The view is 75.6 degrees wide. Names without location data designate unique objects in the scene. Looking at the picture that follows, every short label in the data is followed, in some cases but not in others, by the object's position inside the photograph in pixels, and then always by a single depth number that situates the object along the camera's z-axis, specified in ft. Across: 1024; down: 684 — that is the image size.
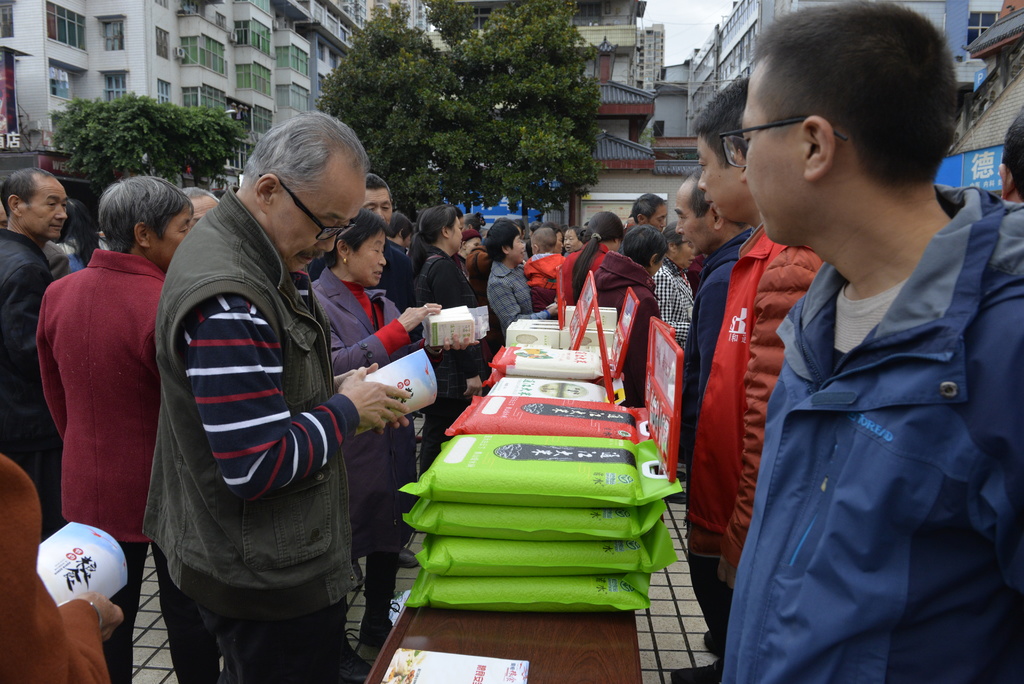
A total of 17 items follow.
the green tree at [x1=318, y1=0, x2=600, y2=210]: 56.95
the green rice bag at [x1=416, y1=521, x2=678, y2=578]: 5.58
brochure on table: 4.76
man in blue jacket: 2.67
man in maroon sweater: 7.11
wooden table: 4.93
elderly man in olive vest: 4.65
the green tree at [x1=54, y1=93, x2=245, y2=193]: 68.08
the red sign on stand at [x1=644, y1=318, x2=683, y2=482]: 5.13
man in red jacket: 5.49
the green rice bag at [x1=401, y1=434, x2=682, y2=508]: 5.45
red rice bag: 6.94
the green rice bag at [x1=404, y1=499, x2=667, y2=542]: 5.51
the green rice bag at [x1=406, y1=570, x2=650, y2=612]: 5.56
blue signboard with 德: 41.50
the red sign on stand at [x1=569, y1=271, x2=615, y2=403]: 8.71
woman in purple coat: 8.88
